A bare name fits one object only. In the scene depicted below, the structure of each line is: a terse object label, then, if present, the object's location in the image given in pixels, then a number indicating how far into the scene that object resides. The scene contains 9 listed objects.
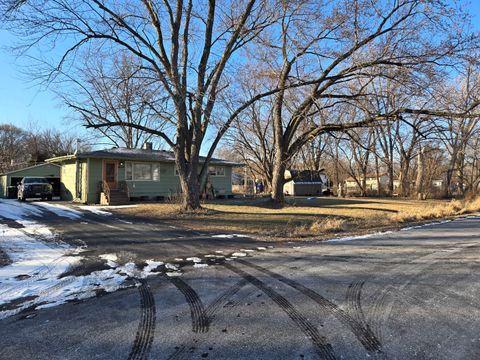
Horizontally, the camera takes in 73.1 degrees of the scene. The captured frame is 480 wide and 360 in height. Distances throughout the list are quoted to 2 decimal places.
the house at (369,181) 40.30
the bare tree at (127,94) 12.69
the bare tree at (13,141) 49.28
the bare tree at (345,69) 13.94
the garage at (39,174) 27.73
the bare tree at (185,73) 13.15
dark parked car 21.34
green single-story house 19.72
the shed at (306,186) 43.47
